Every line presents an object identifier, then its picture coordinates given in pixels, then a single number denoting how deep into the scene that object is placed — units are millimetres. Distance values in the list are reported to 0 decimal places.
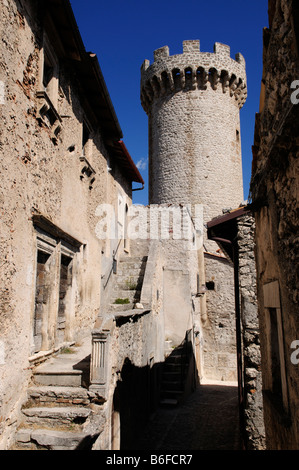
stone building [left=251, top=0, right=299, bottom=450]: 2801
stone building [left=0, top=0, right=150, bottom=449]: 4754
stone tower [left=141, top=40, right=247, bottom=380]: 20328
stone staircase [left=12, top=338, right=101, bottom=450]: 4535
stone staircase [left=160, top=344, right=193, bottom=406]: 10805
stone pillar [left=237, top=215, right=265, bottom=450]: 5645
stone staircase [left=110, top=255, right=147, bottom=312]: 9828
